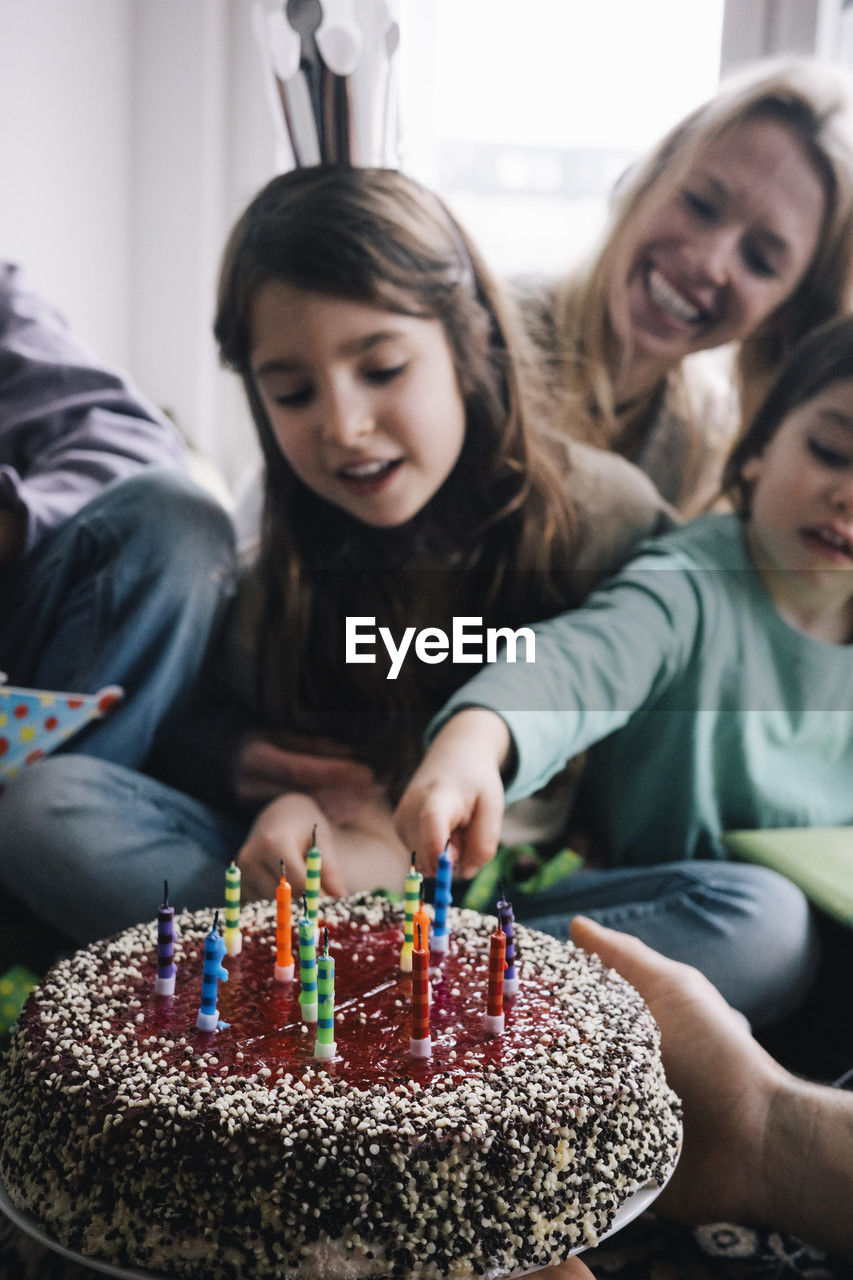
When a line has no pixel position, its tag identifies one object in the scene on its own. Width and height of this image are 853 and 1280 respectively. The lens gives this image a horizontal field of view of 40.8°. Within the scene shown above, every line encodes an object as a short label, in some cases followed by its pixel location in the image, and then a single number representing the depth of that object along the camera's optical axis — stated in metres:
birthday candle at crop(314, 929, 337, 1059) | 0.70
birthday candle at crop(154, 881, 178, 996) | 0.78
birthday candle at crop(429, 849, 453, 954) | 0.86
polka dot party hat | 1.15
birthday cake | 0.61
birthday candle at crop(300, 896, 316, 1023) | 0.76
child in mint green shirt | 1.07
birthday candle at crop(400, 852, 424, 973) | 0.84
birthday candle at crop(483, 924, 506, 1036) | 0.75
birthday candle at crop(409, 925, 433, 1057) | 0.70
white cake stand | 0.61
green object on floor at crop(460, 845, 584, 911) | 1.11
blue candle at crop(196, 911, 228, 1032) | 0.73
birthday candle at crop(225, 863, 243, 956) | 0.85
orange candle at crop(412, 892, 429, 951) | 0.78
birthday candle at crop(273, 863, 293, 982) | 0.82
